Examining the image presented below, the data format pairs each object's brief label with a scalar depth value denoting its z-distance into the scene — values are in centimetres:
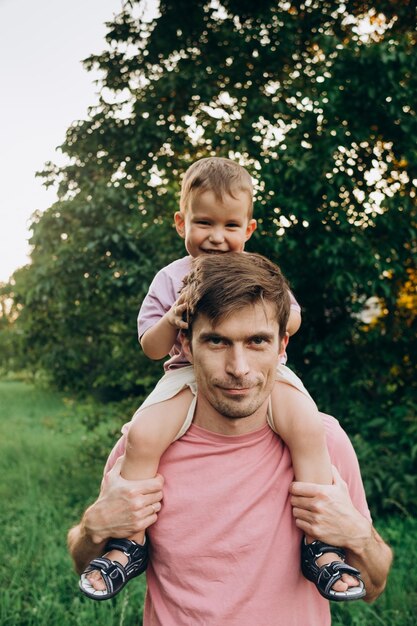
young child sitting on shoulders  179
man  176
